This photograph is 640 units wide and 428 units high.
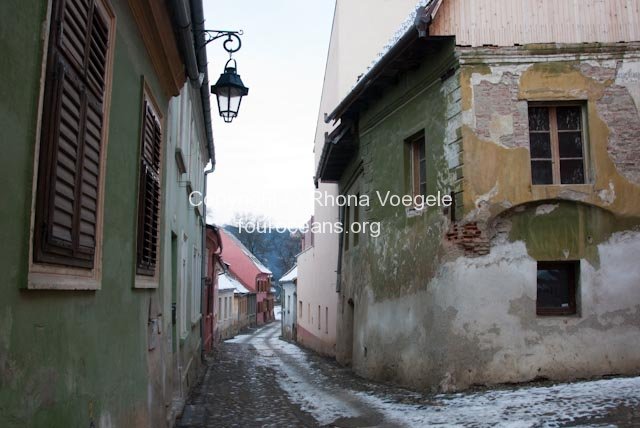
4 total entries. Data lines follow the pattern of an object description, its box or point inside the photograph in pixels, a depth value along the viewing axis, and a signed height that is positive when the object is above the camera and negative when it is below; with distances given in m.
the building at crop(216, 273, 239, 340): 36.53 -1.38
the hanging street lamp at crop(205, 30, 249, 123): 8.13 +2.59
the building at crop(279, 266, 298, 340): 38.91 -1.33
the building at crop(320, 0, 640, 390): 9.27 +1.42
